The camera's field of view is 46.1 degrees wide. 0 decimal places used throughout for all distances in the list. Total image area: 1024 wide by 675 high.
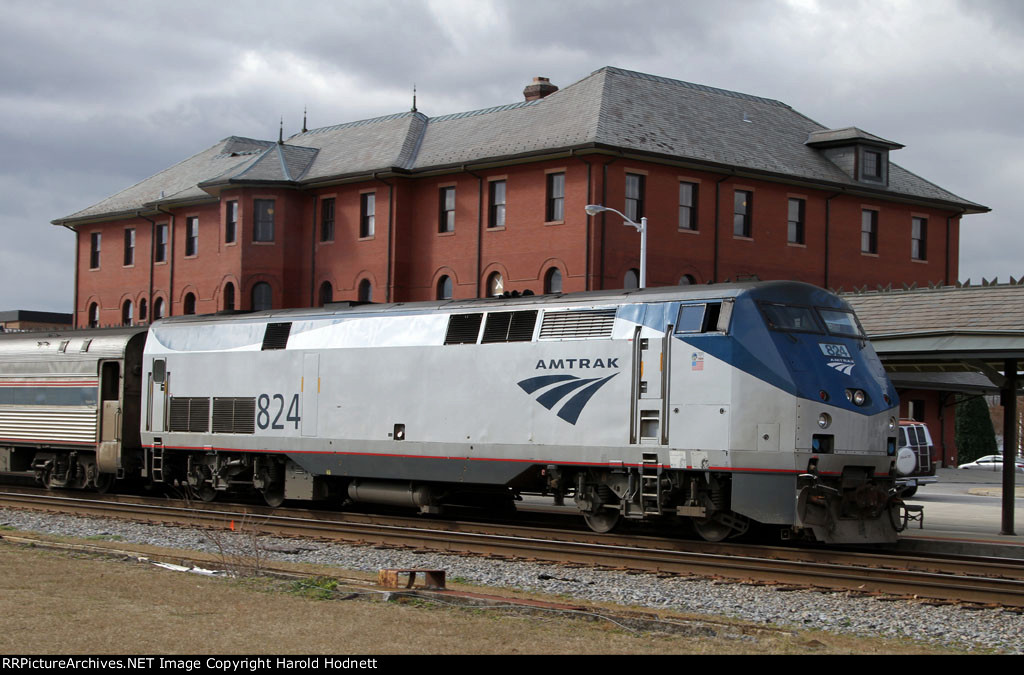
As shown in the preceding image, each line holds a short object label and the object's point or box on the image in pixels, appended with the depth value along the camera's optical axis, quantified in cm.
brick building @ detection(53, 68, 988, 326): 4291
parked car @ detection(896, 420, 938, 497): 3134
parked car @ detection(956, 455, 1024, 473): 5905
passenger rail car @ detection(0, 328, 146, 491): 2388
